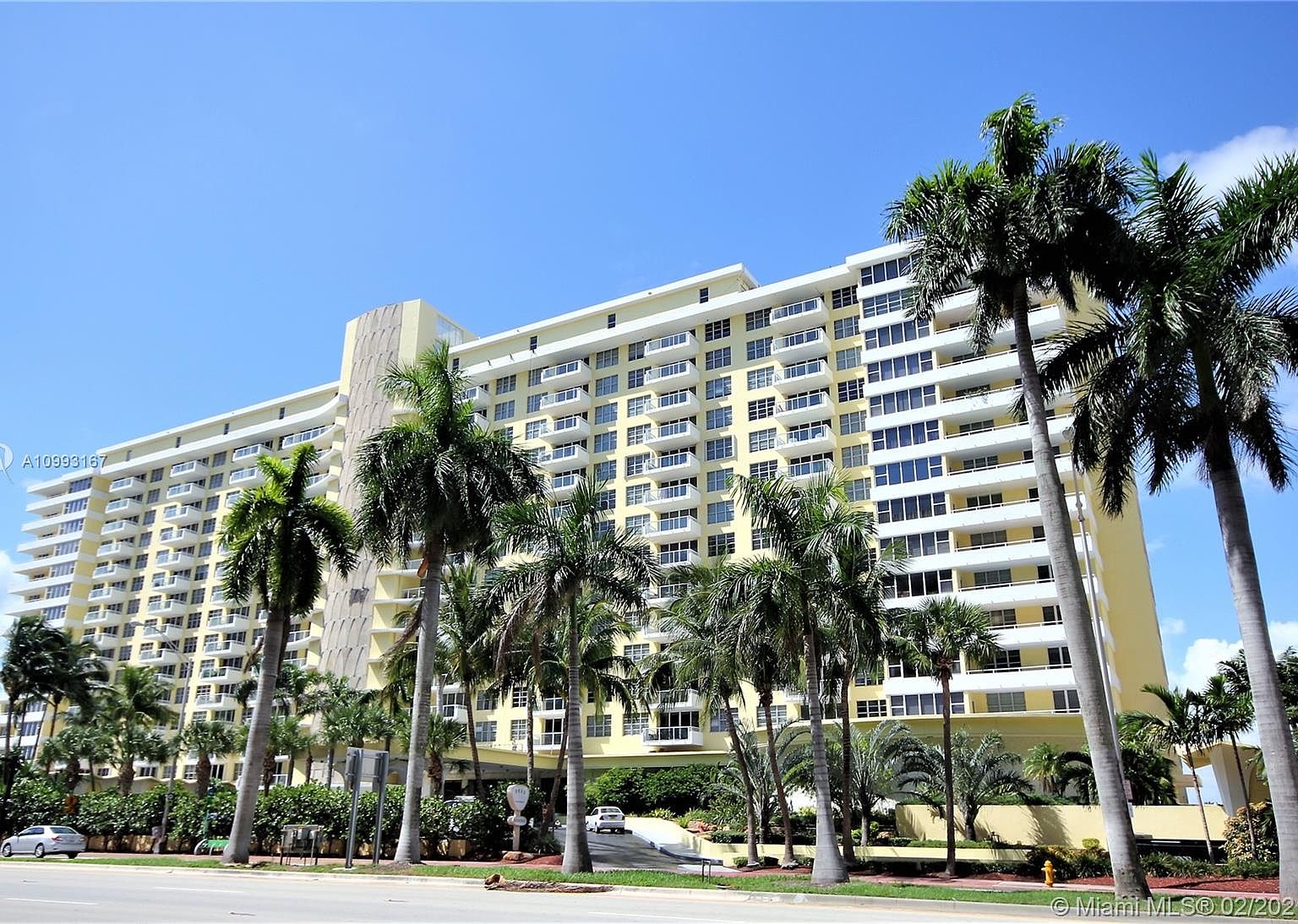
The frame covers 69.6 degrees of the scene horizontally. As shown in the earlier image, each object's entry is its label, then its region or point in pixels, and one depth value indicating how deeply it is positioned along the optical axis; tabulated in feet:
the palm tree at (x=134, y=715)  204.64
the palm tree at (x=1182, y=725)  108.06
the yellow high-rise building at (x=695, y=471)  188.34
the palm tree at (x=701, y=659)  111.96
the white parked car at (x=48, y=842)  127.65
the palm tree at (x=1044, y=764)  134.51
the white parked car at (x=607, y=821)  164.35
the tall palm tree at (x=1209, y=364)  65.00
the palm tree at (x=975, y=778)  128.98
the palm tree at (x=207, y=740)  196.44
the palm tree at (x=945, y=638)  113.19
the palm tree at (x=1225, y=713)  105.40
